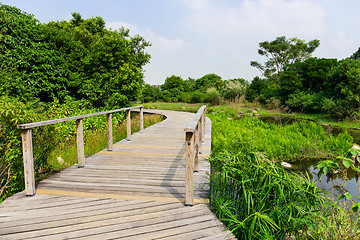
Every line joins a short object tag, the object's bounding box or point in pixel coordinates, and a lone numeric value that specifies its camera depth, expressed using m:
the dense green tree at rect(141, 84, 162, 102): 35.50
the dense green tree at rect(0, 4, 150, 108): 8.76
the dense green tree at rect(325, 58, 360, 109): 14.66
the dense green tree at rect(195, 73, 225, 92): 48.50
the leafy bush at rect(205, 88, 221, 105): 24.64
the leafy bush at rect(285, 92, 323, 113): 18.25
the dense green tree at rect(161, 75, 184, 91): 47.45
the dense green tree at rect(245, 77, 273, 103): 24.39
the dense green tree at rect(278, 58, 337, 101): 21.70
